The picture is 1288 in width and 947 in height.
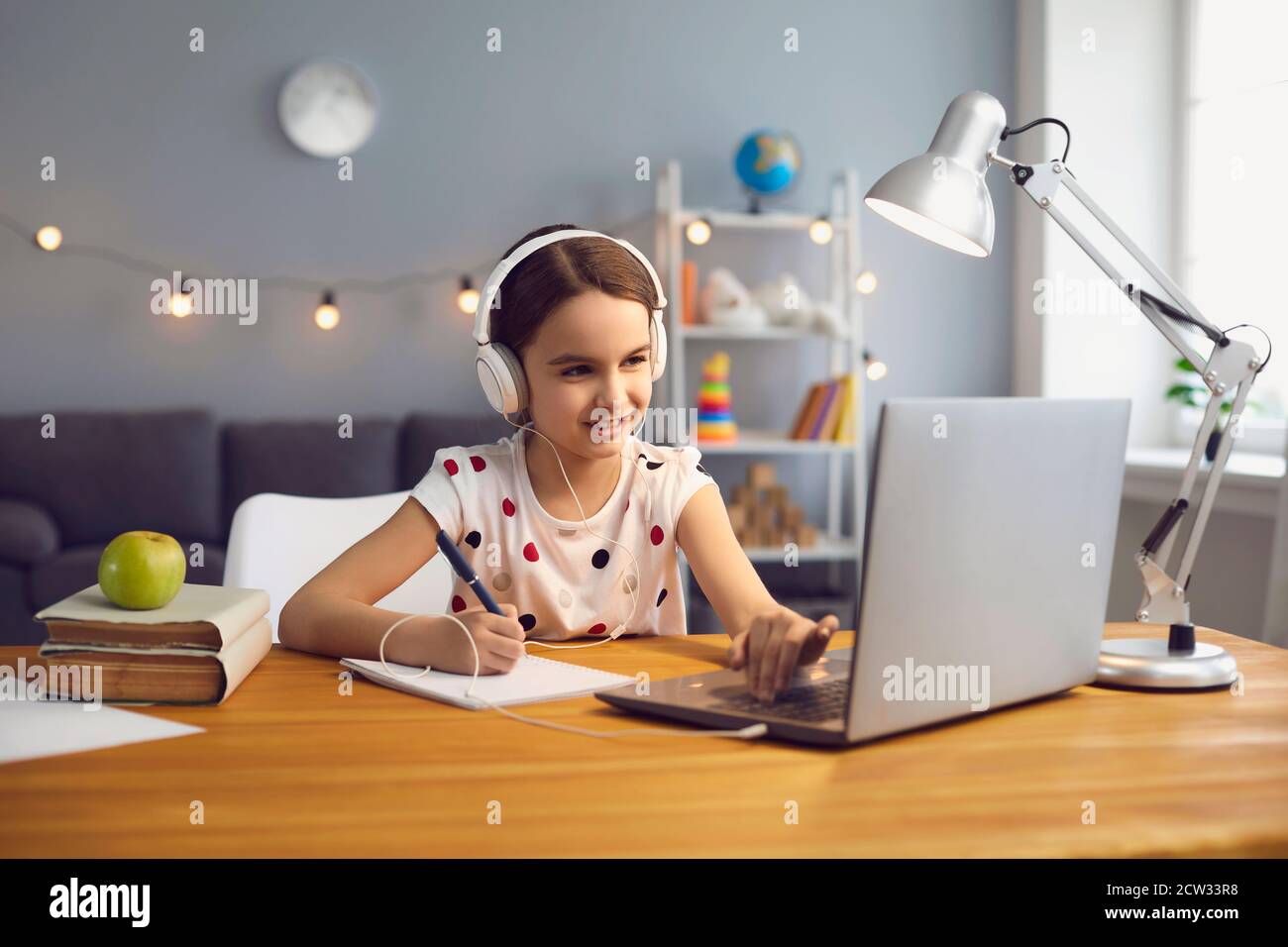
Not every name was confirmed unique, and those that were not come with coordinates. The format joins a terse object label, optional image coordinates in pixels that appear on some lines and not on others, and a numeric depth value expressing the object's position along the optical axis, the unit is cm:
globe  372
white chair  151
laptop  76
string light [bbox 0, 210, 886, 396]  368
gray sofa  350
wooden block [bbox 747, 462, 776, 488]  373
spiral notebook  94
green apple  96
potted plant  320
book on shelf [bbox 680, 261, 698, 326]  370
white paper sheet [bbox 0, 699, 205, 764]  80
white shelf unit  364
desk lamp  106
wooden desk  62
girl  128
